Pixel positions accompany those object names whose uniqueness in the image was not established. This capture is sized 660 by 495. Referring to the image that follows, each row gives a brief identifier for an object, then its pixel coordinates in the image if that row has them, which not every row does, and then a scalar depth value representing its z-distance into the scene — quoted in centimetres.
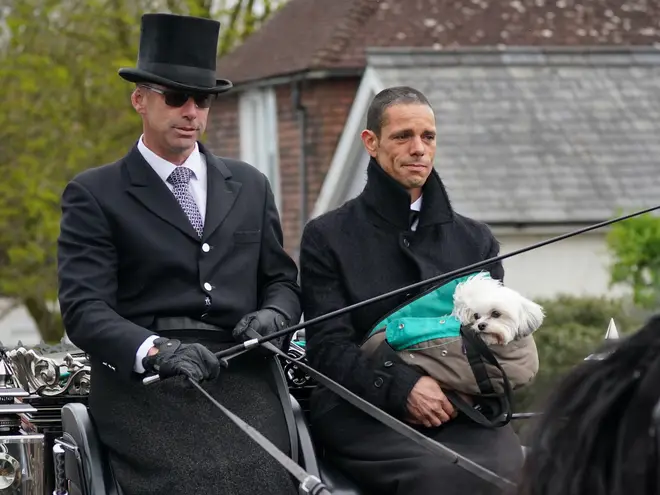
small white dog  887
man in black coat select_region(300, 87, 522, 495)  916
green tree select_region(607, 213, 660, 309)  2734
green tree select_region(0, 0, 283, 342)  3612
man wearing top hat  909
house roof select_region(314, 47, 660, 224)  3300
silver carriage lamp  977
